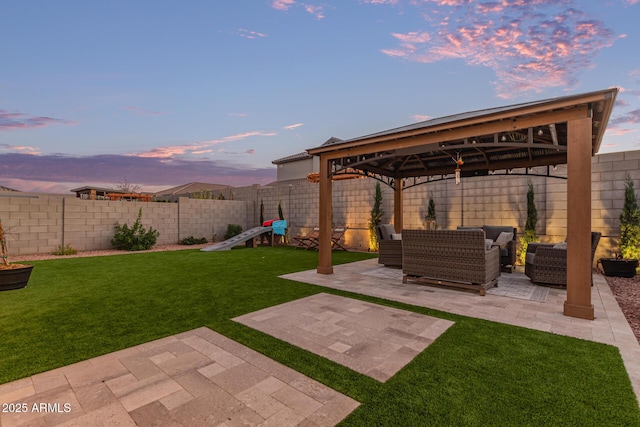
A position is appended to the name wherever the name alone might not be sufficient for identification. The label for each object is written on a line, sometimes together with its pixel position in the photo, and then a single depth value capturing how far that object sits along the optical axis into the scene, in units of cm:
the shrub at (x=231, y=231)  1398
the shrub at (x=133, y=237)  1045
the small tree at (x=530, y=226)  748
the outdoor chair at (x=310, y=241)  1068
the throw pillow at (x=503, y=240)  615
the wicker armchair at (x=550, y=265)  484
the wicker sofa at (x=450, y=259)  453
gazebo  346
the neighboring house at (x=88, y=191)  1664
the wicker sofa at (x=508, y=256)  636
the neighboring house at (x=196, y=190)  1609
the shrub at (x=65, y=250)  915
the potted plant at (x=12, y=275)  454
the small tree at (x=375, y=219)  1023
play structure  1133
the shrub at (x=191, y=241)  1252
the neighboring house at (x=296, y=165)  2145
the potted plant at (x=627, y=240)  595
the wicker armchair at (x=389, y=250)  668
